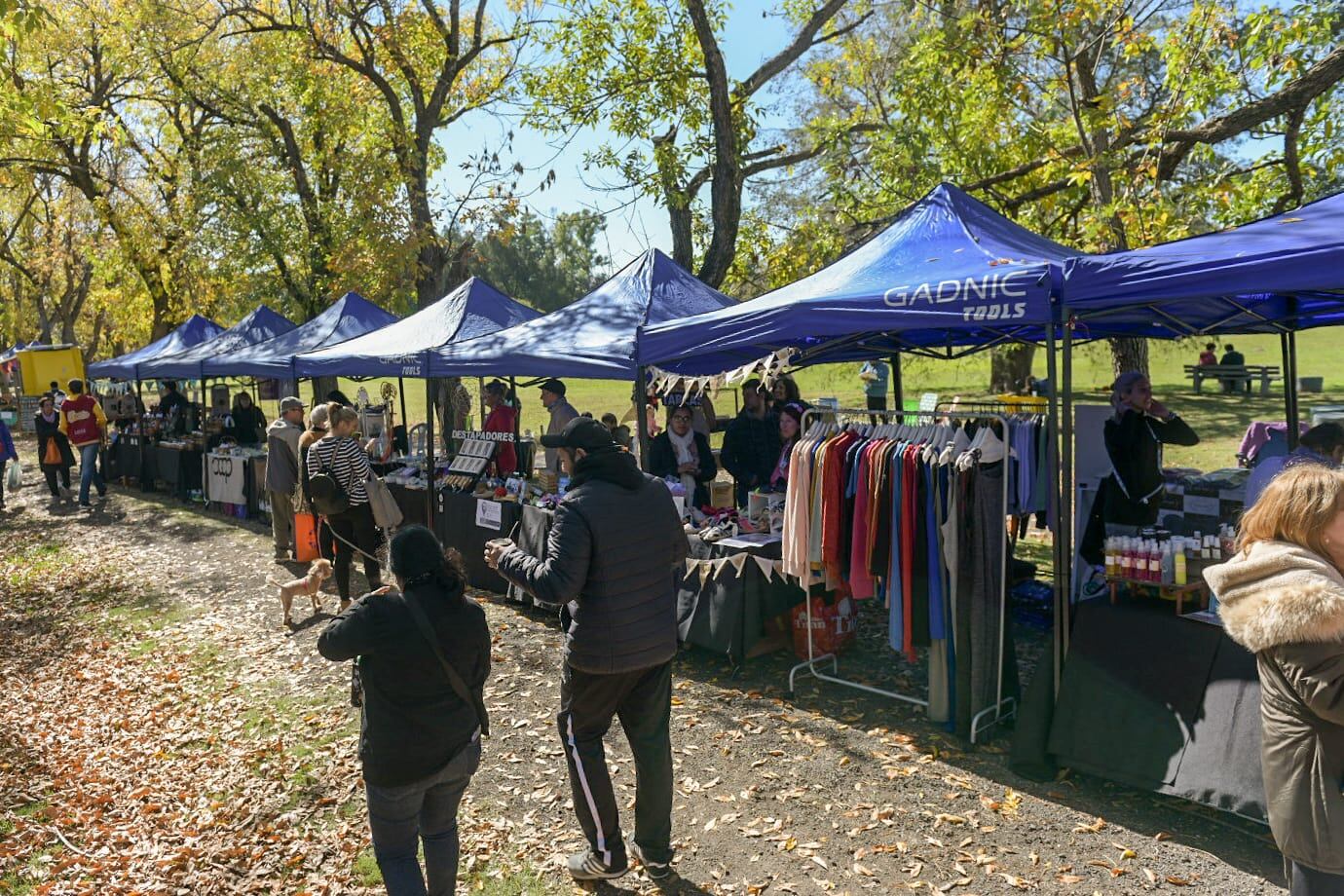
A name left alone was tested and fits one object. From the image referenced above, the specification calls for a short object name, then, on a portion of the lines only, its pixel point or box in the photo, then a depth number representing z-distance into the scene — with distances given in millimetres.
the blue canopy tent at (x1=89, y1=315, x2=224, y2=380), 16328
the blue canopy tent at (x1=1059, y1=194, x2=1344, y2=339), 3840
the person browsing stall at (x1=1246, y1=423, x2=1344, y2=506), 4340
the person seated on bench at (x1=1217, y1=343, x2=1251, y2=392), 26094
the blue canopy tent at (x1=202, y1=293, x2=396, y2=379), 12406
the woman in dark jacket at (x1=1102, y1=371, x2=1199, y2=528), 6098
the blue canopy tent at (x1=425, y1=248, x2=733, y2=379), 7539
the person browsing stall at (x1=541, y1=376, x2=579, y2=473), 8812
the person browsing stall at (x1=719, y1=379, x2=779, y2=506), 8414
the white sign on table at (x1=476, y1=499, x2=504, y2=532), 8070
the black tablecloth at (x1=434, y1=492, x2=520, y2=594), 8531
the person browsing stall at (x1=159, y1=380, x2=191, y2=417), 16359
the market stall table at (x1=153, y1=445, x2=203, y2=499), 14875
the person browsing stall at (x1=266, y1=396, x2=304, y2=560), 9367
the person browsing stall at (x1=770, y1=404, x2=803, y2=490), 6516
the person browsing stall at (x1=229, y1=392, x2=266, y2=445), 14312
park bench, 25484
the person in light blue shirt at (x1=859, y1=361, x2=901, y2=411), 11352
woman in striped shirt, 7418
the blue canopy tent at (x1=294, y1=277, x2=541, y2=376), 9508
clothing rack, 5059
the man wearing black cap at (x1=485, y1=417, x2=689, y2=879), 3557
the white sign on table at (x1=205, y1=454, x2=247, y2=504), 13156
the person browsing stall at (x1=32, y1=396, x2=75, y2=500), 14461
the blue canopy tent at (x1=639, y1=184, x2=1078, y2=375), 4840
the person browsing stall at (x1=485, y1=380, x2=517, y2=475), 10039
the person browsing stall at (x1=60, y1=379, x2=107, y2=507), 14234
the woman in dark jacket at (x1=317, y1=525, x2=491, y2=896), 3012
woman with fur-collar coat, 2395
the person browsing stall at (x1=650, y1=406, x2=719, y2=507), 8438
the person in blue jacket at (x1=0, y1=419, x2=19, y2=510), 14145
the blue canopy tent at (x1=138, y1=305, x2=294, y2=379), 14531
